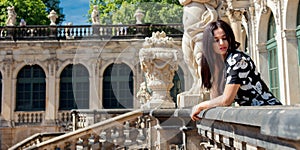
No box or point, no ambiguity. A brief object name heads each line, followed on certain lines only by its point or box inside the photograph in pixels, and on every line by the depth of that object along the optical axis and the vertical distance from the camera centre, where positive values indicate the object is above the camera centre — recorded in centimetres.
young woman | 224 +10
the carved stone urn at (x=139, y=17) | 1576 +356
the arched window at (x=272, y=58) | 1014 +84
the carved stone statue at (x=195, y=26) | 546 +98
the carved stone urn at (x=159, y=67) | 661 +39
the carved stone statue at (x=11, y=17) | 1870 +401
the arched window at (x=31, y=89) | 1845 -4
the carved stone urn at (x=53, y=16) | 1859 +398
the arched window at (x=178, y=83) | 1776 +18
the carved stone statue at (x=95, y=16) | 1869 +400
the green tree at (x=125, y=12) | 1100 +420
